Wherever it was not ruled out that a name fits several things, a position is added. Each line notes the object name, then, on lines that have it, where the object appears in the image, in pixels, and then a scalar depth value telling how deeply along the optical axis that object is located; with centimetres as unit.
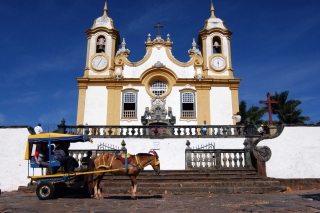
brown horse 751
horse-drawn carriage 739
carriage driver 764
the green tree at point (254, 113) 3297
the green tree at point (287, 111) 3300
